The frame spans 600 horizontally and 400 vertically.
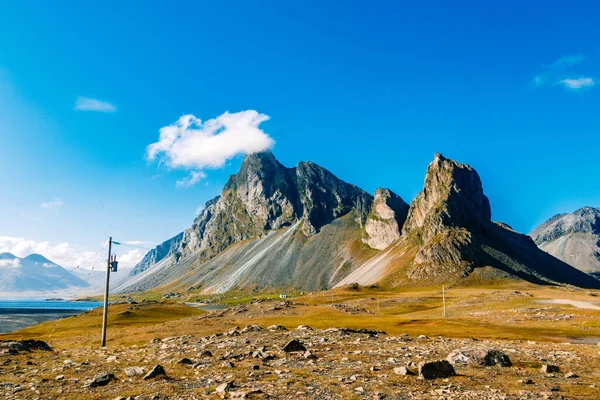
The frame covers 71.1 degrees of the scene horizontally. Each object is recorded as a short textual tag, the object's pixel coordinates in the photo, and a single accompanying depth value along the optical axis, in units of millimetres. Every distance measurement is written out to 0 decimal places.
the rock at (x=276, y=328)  51019
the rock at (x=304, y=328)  50062
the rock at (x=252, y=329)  50031
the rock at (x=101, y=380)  21123
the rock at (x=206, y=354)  30828
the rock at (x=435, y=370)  20422
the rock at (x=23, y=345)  37850
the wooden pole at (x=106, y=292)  52031
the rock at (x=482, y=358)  25136
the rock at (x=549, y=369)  23234
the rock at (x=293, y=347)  31219
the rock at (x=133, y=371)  23641
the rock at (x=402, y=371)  21250
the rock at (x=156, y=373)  22219
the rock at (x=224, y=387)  18484
